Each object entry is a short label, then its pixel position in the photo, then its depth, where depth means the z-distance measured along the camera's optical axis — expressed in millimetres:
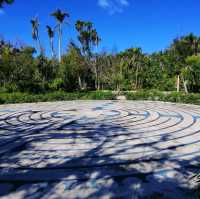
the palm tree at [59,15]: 37041
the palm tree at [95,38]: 34156
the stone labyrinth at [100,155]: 4961
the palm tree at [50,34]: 38328
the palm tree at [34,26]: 38188
